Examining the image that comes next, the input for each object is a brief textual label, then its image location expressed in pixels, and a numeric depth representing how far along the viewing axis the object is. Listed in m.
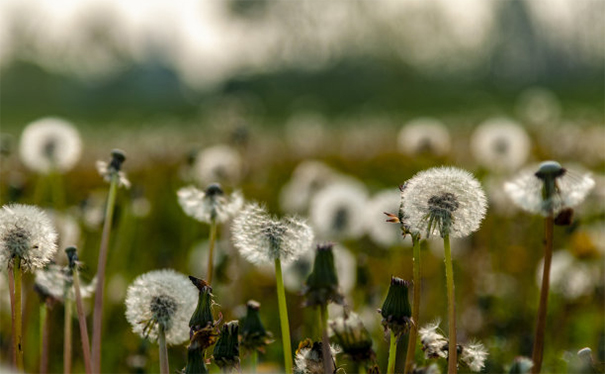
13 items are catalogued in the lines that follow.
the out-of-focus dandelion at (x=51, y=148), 1.38
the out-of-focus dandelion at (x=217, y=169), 1.54
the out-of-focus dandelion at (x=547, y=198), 0.90
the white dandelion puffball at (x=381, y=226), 1.44
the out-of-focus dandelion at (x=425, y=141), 1.83
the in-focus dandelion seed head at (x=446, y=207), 0.91
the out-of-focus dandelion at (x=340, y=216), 1.48
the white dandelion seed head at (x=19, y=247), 0.93
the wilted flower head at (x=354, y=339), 0.92
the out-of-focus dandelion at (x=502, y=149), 1.92
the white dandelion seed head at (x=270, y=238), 0.95
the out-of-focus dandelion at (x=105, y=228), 0.97
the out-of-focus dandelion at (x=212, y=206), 1.04
